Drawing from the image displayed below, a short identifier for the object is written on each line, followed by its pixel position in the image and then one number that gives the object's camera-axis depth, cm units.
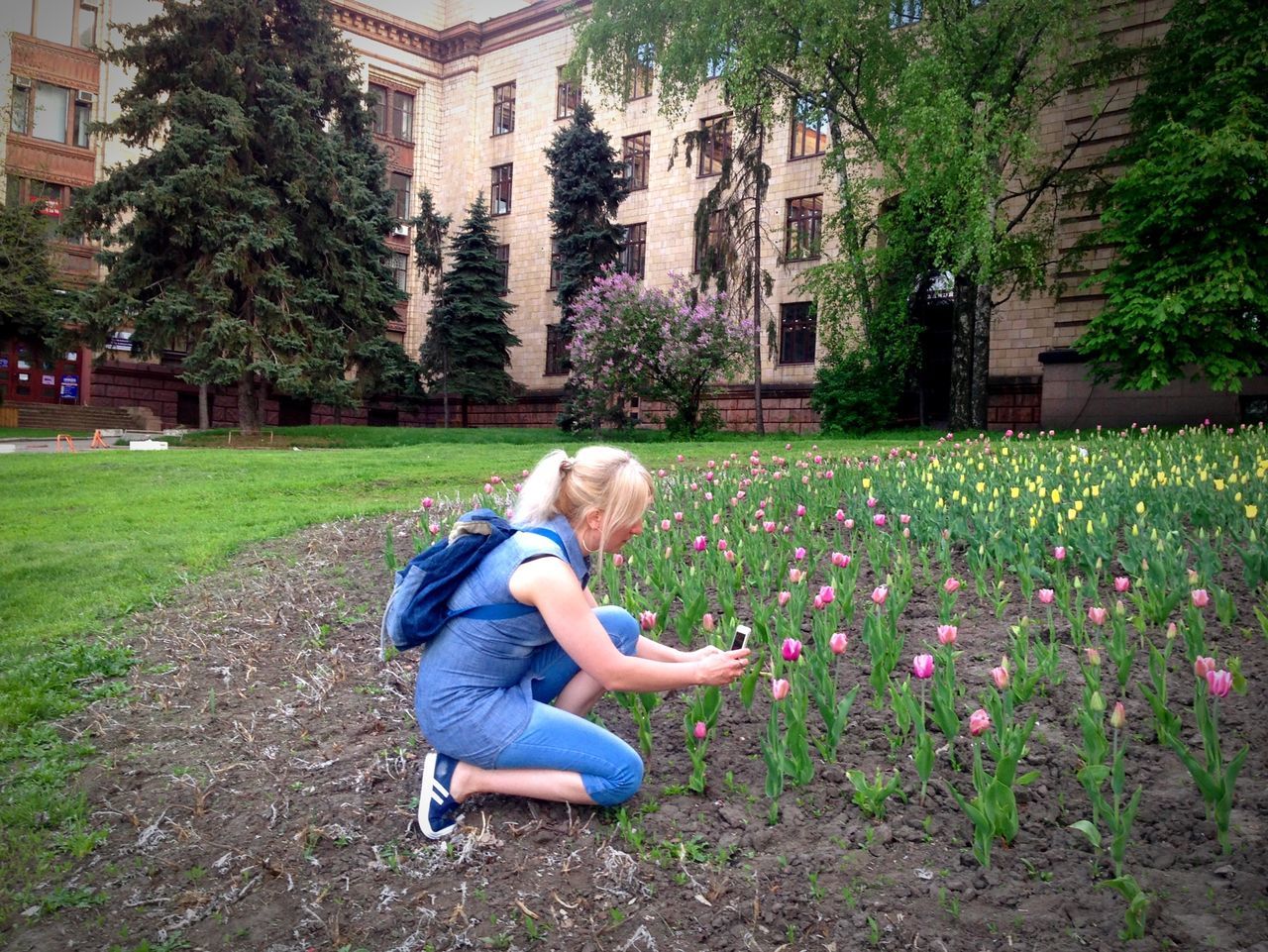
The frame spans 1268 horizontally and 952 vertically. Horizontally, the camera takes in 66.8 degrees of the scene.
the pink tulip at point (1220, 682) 281
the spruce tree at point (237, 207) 2398
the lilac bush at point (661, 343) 2423
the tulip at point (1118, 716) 289
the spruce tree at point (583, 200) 3294
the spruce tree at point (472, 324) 3412
